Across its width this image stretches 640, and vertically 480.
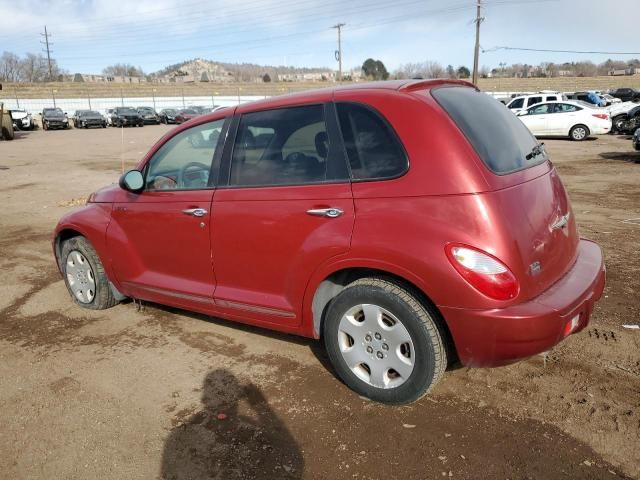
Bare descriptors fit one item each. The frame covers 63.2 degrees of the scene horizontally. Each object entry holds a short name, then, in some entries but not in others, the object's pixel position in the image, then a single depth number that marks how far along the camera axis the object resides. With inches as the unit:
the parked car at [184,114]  1590.2
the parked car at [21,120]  1358.0
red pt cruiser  106.7
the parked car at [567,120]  796.6
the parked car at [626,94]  1636.9
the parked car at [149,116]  1667.6
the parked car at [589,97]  1164.4
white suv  905.5
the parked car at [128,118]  1577.3
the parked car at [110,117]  1653.3
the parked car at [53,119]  1434.5
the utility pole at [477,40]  1643.7
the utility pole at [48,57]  3572.3
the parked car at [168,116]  1691.7
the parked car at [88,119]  1517.3
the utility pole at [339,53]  2437.1
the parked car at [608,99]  1283.7
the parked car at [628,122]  827.1
